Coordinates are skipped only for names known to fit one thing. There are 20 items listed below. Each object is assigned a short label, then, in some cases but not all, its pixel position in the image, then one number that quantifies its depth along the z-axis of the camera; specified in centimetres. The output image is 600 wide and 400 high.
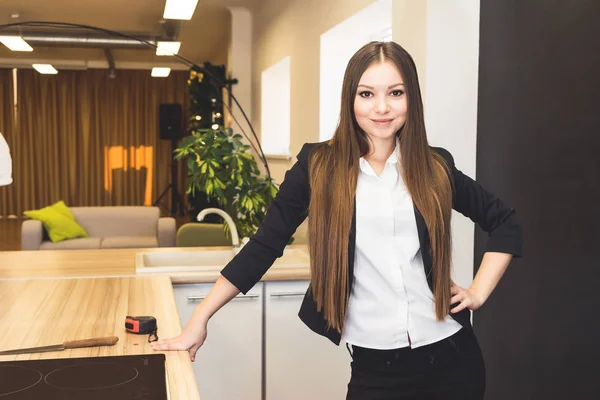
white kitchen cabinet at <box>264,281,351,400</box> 310
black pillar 210
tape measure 179
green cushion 687
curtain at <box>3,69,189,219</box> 1311
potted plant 347
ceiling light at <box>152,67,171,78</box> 1086
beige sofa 698
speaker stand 1322
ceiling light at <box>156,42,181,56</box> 823
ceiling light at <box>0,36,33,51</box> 801
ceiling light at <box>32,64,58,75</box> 1100
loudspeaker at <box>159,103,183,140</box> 1288
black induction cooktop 130
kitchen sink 356
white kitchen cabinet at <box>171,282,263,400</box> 302
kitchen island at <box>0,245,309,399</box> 166
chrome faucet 344
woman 162
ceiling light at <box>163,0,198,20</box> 543
